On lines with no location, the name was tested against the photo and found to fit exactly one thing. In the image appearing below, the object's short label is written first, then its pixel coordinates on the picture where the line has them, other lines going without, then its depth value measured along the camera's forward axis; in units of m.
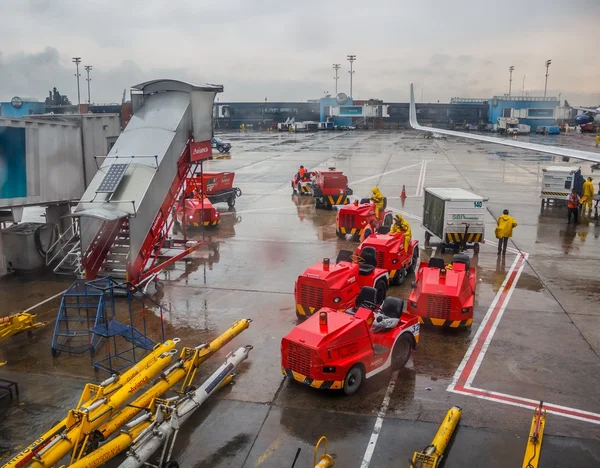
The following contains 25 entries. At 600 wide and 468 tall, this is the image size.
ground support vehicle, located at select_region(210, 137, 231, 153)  66.88
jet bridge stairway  17.47
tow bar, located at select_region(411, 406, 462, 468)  8.56
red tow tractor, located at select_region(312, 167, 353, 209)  31.53
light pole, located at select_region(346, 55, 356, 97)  155.62
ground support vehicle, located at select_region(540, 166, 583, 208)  31.47
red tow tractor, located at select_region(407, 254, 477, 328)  14.52
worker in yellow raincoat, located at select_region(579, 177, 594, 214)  29.36
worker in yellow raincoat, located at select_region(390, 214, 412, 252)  19.28
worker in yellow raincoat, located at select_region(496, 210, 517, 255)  21.89
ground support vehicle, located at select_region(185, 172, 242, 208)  30.67
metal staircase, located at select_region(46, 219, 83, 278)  19.62
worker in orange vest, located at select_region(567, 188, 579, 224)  27.81
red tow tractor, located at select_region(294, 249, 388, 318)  14.76
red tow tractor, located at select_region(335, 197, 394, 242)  24.27
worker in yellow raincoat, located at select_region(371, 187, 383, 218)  25.23
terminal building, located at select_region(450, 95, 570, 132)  120.96
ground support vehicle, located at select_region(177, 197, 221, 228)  26.39
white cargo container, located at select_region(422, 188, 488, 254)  22.06
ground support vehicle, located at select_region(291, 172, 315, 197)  36.28
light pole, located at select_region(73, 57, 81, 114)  125.89
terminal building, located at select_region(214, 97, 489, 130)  132.50
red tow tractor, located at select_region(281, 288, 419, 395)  11.09
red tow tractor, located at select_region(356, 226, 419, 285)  18.14
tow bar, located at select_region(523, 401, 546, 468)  8.42
